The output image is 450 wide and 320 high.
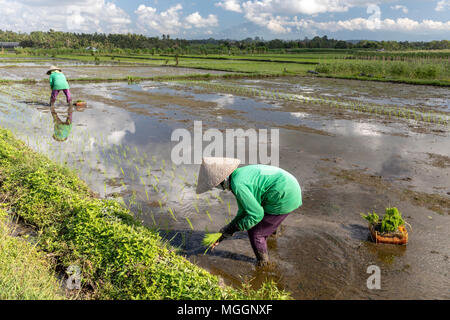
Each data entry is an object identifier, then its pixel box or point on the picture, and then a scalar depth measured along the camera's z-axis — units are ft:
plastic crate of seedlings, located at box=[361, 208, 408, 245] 12.88
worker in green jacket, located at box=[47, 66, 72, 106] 37.83
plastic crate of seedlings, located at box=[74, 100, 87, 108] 41.68
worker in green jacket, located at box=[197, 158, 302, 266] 10.05
